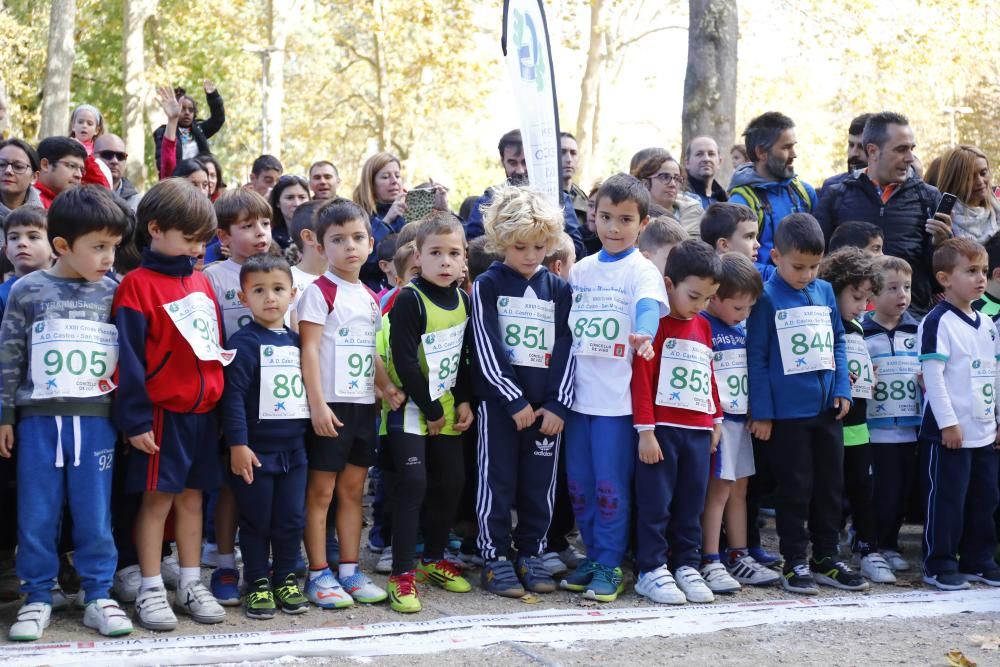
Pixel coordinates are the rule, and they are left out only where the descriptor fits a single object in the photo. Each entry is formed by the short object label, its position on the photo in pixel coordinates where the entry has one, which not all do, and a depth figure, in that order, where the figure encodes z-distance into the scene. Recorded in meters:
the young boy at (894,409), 6.48
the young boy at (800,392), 5.94
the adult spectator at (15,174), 6.59
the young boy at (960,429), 6.22
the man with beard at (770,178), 7.58
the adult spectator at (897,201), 7.41
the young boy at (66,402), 4.76
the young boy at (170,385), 4.89
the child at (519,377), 5.65
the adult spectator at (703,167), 8.22
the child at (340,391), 5.33
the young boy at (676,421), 5.66
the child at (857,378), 6.28
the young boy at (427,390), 5.51
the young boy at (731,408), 5.91
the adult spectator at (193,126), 9.92
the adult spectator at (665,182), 7.43
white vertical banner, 7.04
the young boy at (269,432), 5.17
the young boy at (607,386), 5.71
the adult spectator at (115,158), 8.47
